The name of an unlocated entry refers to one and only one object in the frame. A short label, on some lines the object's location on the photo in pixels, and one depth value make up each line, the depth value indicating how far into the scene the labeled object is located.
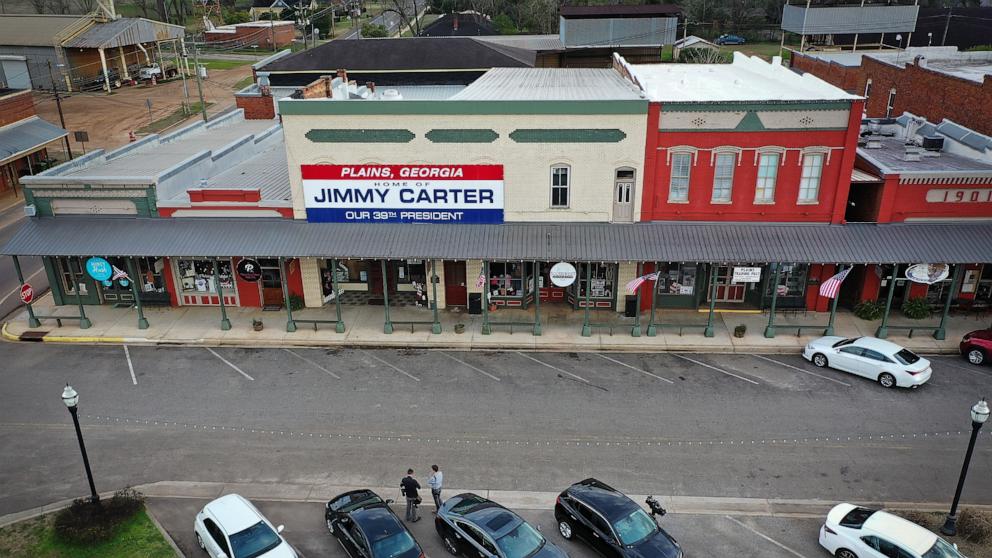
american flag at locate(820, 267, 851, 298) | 26.89
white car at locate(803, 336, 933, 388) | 24.50
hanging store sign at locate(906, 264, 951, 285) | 27.47
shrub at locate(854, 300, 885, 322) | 29.55
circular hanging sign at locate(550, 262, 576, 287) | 28.14
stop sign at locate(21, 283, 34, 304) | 29.00
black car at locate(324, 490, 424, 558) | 16.70
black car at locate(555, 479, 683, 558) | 16.77
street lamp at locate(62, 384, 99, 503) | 17.69
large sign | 29.17
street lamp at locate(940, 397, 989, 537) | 16.92
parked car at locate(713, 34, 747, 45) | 97.44
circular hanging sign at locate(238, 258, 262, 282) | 29.38
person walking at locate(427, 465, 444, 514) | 18.80
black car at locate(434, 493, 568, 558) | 16.56
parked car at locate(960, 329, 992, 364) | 26.06
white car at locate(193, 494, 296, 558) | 16.88
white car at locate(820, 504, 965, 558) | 16.22
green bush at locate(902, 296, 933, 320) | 29.47
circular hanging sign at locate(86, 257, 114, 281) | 29.64
